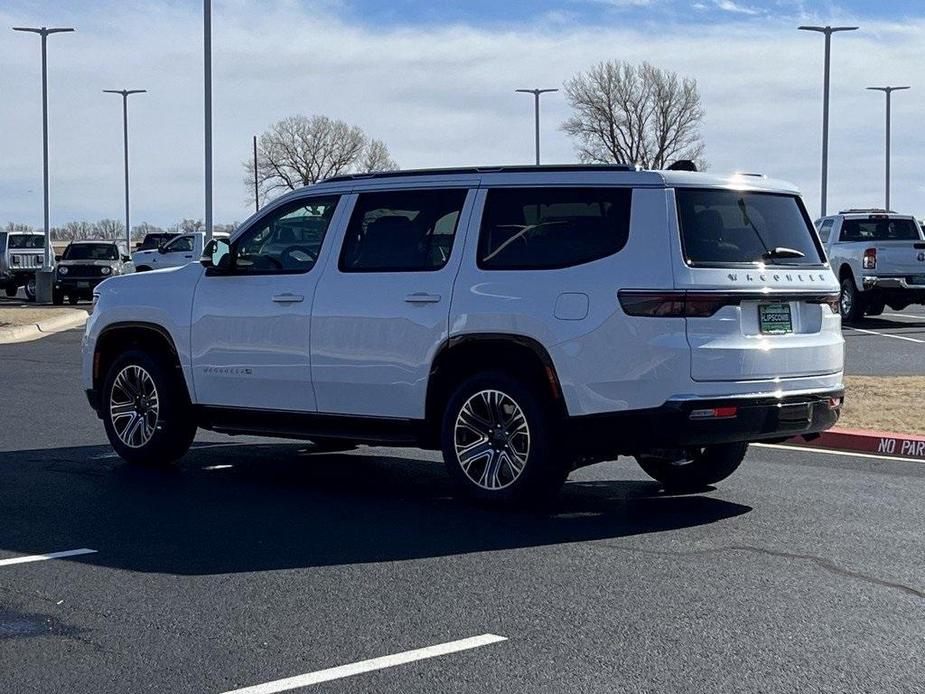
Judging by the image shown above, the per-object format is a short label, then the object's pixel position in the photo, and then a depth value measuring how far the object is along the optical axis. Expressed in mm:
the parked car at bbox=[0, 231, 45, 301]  44656
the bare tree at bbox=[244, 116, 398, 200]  86938
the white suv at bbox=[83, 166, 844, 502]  8172
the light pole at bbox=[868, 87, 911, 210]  59406
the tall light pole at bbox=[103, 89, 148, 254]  60500
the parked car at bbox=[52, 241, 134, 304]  39969
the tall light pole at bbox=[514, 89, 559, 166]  68125
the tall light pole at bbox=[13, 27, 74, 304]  41594
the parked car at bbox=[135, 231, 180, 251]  46531
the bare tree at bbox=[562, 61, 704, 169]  83688
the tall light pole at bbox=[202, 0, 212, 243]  32938
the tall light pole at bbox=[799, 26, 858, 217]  46094
